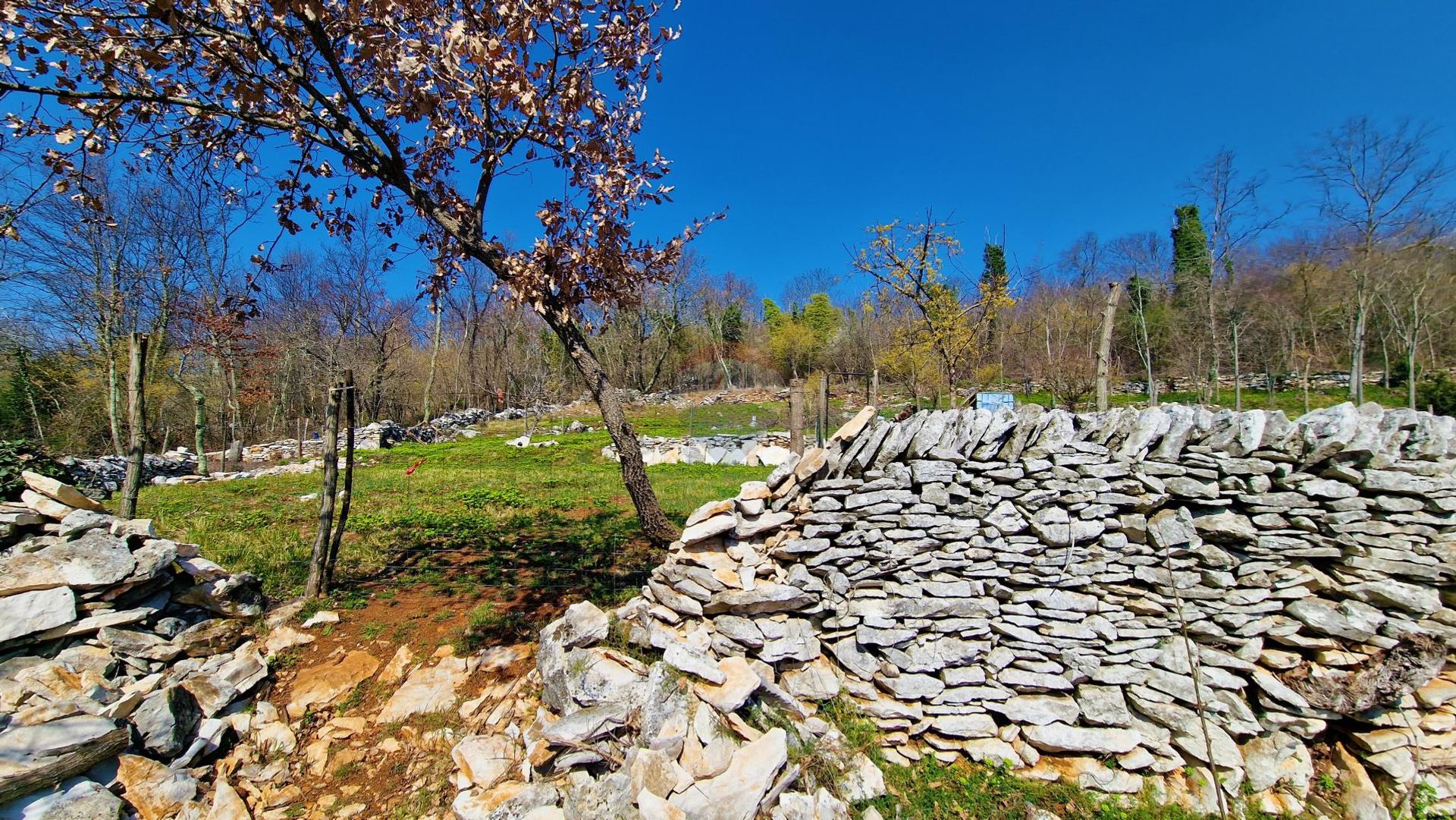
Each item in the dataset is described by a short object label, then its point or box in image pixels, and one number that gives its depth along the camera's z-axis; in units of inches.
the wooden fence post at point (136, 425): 186.9
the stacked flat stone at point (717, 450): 502.0
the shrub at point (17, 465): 152.6
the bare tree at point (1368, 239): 646.5
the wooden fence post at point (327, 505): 163.3
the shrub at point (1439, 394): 606.5
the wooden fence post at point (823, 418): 374.6
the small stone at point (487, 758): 106.0
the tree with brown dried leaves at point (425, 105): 120.3
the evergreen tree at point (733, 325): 1649.9
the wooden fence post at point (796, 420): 293.6
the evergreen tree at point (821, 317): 1507.1
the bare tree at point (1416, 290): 673.6
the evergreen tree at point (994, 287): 406.9
